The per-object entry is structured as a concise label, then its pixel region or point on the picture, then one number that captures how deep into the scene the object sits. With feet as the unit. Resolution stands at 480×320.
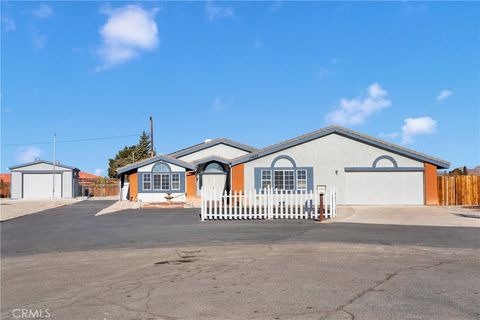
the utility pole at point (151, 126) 159.43
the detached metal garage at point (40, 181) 151.43
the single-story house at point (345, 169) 90.33
